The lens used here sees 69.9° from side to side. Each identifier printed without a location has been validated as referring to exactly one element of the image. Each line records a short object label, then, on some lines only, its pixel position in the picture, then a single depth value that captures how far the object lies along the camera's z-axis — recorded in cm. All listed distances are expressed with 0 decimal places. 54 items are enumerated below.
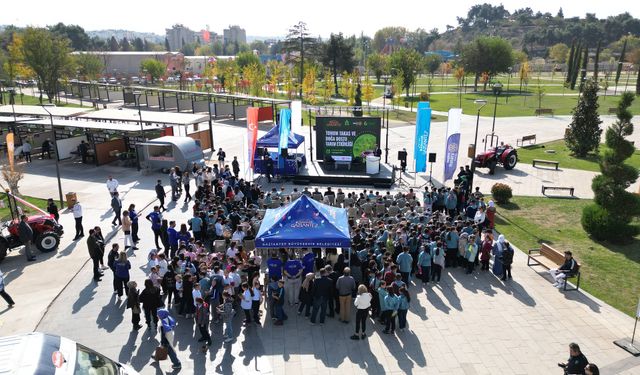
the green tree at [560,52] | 11894
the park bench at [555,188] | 2169
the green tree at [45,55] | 5397
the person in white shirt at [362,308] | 1018
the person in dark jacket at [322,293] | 1082
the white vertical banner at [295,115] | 3128
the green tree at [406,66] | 6177
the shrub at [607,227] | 1598
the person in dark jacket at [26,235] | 1427
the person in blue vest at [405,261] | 1220
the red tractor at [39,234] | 1497
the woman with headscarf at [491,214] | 1653
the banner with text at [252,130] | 2320
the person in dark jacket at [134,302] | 1024
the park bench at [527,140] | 3376
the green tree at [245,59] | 9462
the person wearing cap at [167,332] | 907
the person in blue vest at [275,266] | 1167
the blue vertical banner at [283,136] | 2363
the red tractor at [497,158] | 2606
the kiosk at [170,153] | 2517
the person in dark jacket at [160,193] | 1889
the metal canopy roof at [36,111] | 3334
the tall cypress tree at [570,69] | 7471
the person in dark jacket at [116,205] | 1716
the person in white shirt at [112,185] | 1908
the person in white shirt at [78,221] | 1620
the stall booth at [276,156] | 2428
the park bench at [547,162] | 2713
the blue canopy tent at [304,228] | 1201
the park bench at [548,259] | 1295
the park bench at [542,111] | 4863
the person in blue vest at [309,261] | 1211
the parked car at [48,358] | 521
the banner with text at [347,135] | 2550
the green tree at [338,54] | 7325
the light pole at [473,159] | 1938
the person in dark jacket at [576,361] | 826
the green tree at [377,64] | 8862
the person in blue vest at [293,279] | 1169
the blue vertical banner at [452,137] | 2134
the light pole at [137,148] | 2622
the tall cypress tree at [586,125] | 2907
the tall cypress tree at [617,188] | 1554
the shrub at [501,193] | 2019
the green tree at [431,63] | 10506
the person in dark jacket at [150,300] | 1020
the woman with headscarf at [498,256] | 1332
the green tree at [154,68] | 8744
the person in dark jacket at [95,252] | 1279
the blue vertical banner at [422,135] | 2339
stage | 2342
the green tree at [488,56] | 7538
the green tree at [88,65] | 7181
